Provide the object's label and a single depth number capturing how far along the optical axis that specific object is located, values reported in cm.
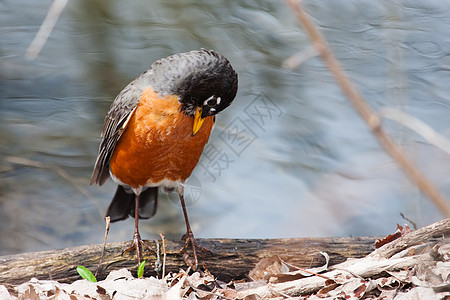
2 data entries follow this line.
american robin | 701
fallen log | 665
